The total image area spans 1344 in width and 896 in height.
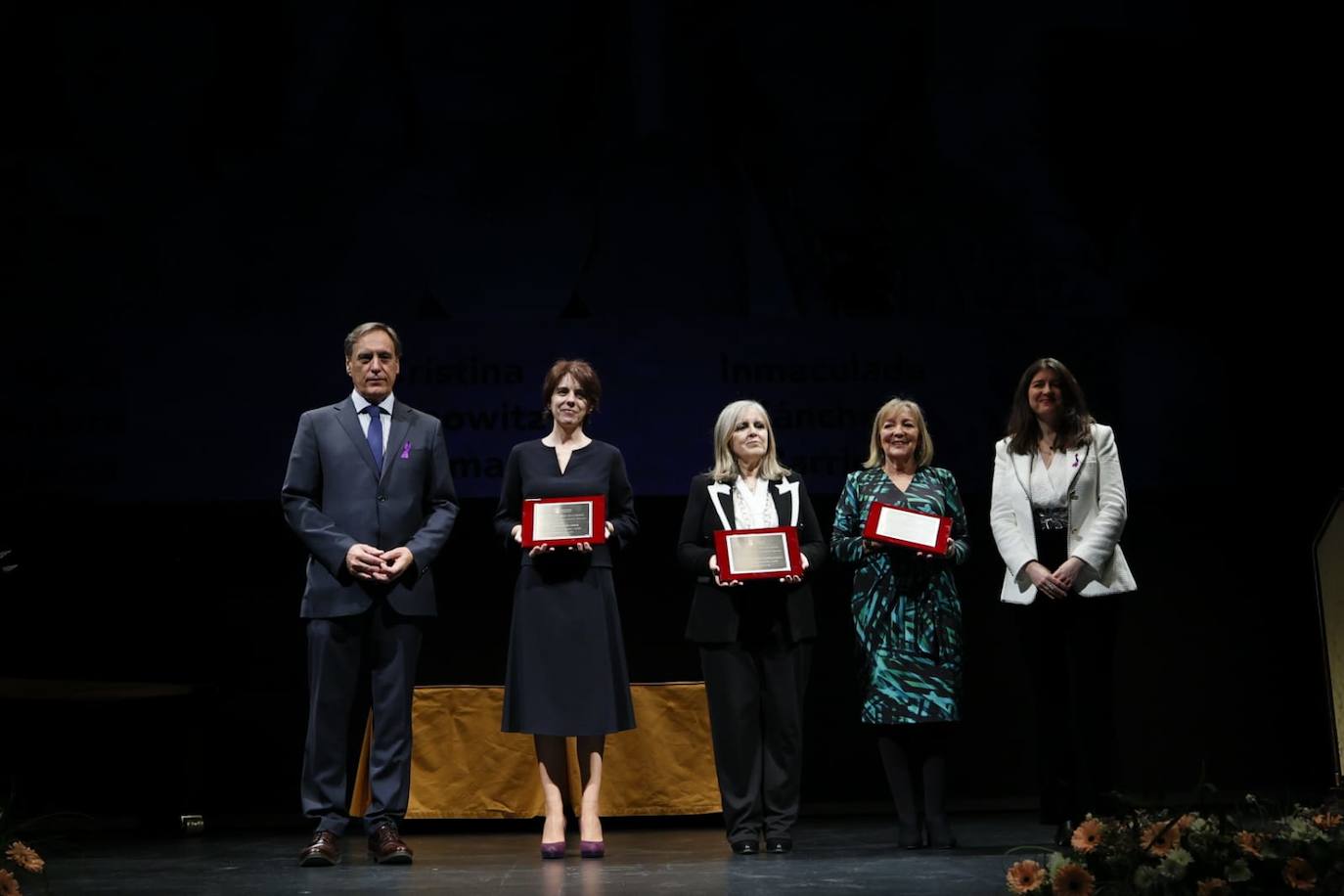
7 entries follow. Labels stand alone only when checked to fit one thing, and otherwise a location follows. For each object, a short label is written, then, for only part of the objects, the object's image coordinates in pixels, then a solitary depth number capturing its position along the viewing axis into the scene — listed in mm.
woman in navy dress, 4238
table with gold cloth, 5238
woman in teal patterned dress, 4289
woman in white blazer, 4273
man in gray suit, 4031
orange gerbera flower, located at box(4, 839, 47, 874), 2520
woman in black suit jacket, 4254
